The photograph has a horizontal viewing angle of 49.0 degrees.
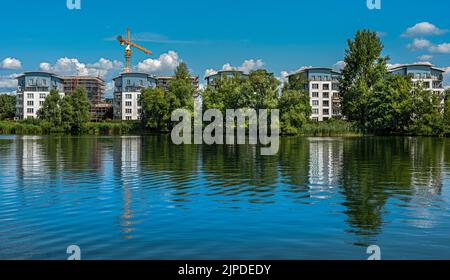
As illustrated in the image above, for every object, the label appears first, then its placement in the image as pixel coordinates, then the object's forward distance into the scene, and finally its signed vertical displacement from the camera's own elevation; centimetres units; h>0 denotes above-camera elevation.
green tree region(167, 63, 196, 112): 12206 +932
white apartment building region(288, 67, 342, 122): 17462 +1360
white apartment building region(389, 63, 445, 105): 16638 +1941
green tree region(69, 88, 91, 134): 13425 +539
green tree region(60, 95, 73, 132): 13288 +419
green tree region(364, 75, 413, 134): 10512 +503
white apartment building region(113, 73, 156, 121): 19312 +1453
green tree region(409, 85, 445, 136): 10275 +314
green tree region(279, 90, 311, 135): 10638 +422
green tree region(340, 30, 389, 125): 11688 +1529
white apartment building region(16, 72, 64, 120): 18875 +1520
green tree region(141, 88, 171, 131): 12775 +560
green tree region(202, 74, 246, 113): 10994 +853
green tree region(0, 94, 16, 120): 19792 +877
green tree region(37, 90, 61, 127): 13288 +601
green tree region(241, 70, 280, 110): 10625 +845
